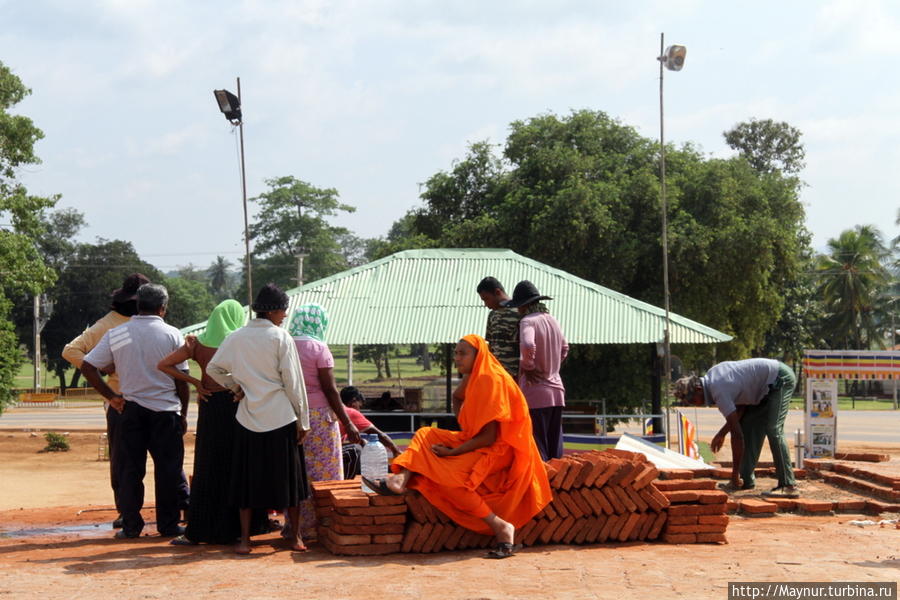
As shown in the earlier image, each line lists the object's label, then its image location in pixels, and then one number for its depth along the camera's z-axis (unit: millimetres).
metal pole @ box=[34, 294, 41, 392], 46750
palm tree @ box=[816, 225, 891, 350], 51156
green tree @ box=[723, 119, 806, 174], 49094
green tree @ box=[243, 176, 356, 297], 61281
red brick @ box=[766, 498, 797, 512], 9258
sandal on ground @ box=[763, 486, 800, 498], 9721
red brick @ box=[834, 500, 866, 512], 9441
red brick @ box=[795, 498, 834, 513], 9117
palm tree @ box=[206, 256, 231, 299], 112438
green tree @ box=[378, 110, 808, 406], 24391
